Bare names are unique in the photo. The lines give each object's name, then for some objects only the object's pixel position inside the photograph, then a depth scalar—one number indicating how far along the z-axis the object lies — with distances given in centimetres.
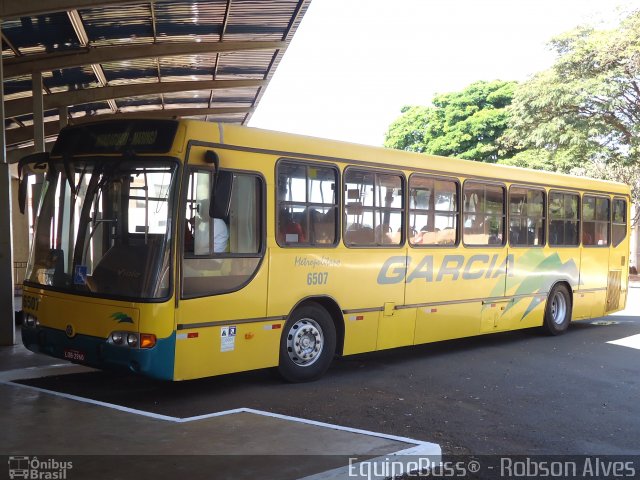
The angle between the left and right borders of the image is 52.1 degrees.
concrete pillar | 1009
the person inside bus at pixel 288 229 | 781
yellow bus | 670
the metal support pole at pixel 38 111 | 1480
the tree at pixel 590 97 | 2394
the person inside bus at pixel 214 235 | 683
